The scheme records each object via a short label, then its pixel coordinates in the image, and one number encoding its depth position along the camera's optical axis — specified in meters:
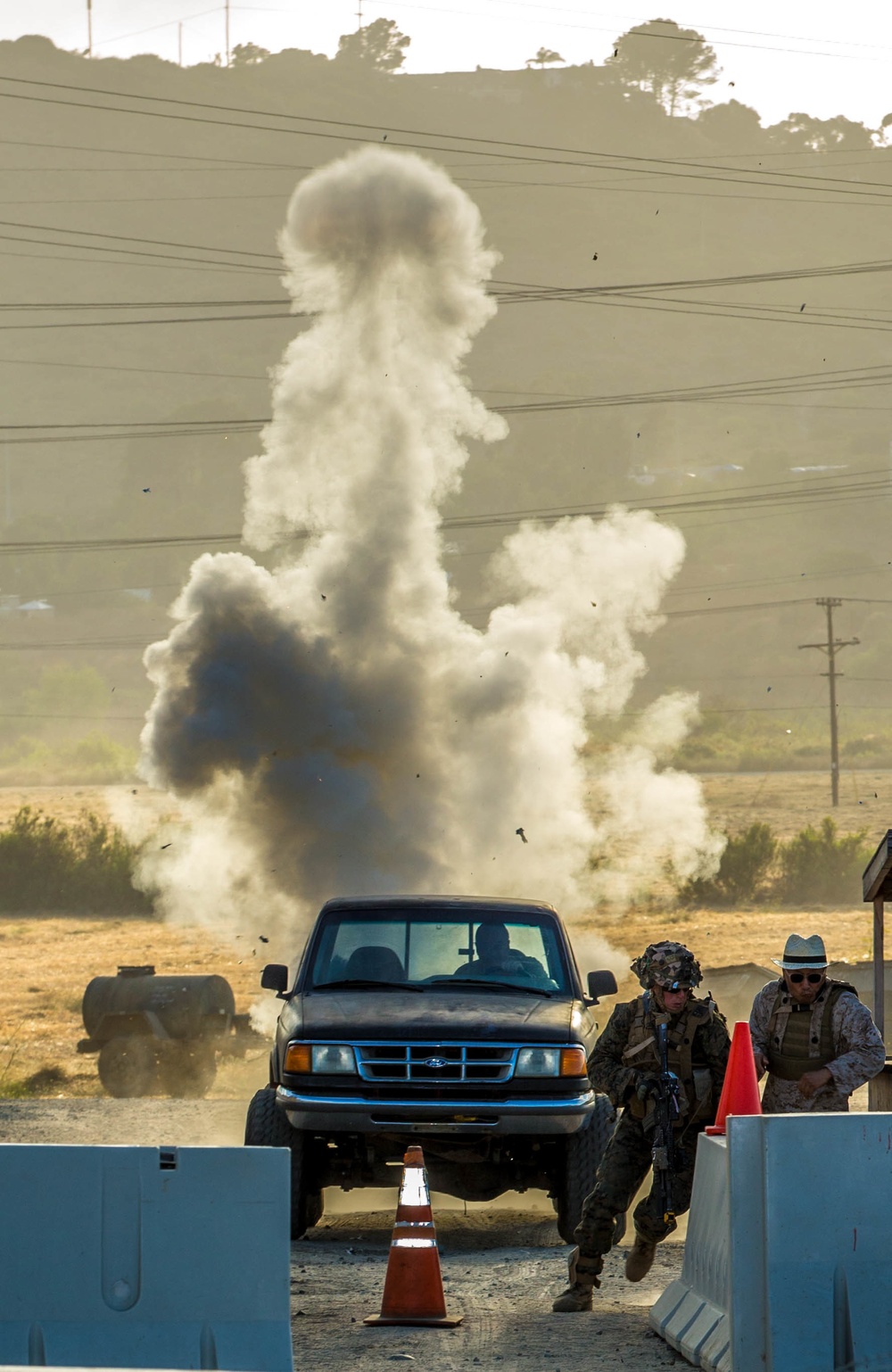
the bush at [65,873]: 112.19
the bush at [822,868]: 109.69
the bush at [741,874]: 110.50
